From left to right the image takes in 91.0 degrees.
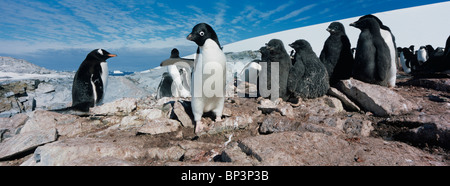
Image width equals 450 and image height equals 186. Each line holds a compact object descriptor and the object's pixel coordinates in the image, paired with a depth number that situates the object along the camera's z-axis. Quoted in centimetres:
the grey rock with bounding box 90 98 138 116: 335
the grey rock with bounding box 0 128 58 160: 239
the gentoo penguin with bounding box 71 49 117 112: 407
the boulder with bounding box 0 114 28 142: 345
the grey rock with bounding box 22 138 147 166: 183
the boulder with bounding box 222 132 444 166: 134
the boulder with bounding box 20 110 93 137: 289
